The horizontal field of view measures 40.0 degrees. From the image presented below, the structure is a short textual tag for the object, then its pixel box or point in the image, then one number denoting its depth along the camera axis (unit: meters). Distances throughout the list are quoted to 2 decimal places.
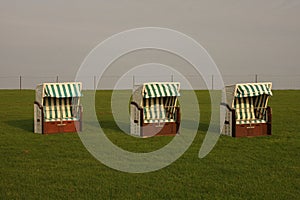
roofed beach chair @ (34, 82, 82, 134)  11.46
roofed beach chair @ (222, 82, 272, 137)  10.84
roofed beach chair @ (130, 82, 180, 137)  10.98
